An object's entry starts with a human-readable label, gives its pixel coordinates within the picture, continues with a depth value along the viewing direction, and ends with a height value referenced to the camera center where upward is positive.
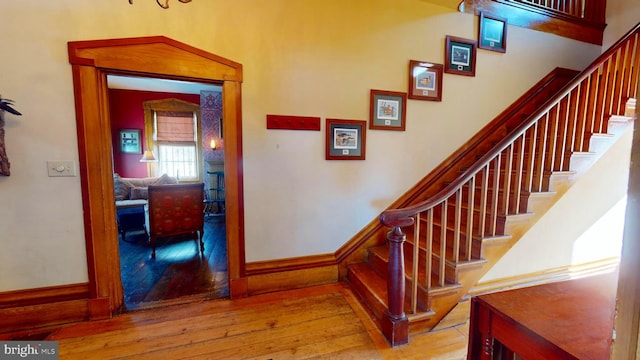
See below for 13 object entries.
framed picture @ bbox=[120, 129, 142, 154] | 5.84 +0.27
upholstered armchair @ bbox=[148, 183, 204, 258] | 3.10 -0.71
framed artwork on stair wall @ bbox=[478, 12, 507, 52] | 2.71 +1.34
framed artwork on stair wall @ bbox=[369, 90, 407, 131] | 2.45 +0.45
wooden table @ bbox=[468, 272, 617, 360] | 0.72 -0.53
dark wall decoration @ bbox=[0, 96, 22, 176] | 1.65 +0.04
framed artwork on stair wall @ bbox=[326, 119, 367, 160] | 2.37 +0.15
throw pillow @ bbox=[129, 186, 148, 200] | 4.57 -0.73
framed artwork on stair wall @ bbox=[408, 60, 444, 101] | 2.54 +0.77
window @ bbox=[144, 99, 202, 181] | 6.00 +0.40
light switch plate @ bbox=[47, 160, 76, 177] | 1.81 -0.11
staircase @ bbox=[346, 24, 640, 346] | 1.72 -0.42
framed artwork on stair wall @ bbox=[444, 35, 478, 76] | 2.63 +1.06
